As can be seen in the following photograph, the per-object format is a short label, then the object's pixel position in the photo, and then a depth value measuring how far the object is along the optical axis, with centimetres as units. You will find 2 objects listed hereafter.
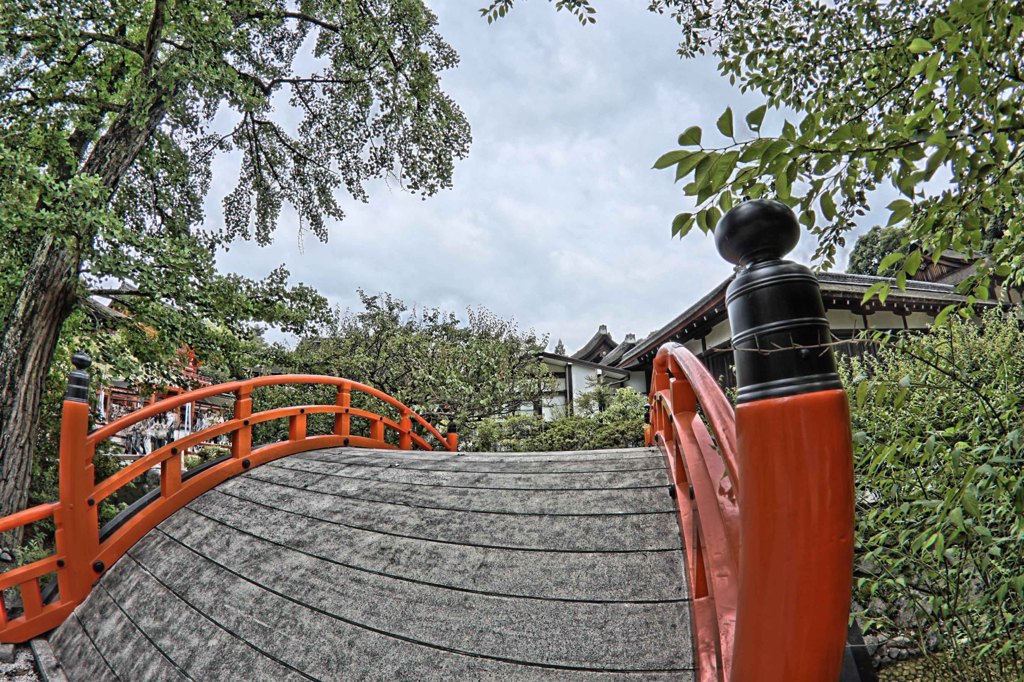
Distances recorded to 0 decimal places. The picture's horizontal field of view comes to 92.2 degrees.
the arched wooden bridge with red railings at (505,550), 78
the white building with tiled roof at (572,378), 1733
